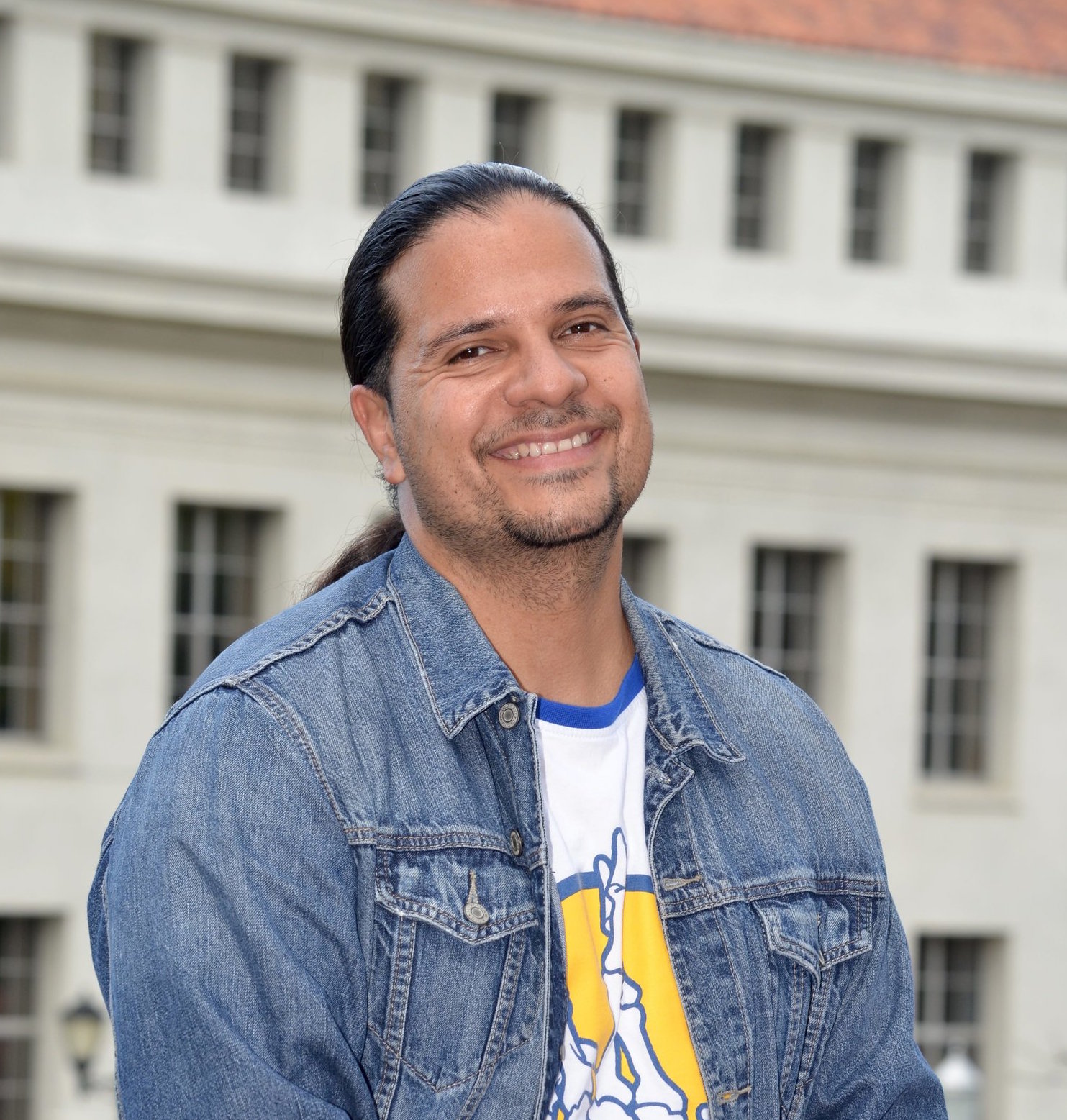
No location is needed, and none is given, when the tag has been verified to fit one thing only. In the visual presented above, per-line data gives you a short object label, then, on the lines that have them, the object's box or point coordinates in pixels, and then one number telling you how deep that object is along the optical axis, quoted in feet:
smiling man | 9.43
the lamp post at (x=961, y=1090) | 69.10
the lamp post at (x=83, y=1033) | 68.64
